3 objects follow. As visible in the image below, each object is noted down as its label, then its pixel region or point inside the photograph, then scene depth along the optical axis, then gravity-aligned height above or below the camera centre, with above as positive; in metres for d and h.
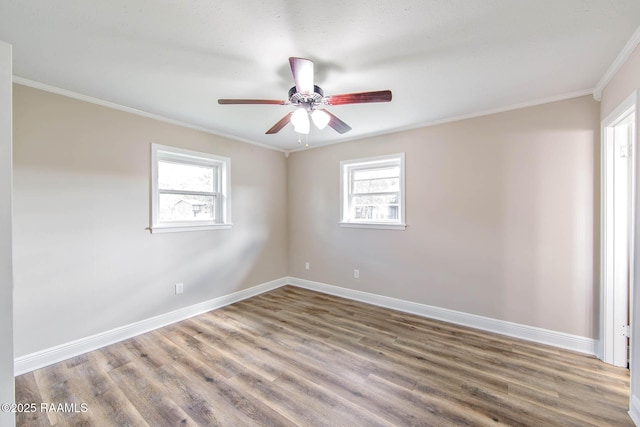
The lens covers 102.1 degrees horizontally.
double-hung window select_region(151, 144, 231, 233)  2.98 +0.31
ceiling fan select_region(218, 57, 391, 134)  1.62 +0.83
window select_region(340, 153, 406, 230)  3.51 +0.30
